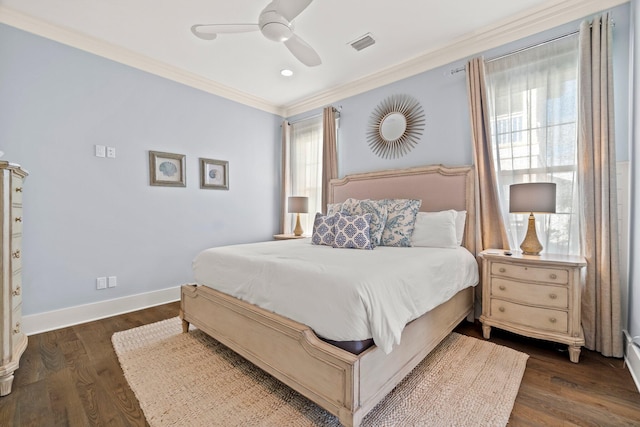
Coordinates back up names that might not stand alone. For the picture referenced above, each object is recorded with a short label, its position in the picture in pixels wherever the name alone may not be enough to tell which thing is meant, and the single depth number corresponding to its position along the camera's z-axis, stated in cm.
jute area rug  144
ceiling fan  184
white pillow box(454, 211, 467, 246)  270
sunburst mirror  325
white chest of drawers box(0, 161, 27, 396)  163
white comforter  134
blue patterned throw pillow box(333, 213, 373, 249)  251
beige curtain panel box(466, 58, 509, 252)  264
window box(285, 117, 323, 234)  432
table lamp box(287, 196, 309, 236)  412
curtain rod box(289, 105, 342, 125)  401
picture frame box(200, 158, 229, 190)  373
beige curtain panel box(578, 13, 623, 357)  201
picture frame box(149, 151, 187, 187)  326
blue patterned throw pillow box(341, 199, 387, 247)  268
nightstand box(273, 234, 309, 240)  406
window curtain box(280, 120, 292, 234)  460
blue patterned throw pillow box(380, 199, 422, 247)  265
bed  130
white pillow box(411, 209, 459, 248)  256
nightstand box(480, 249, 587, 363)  197
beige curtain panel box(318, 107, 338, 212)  399
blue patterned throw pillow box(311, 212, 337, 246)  275
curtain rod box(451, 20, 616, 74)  228
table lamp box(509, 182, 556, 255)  211
